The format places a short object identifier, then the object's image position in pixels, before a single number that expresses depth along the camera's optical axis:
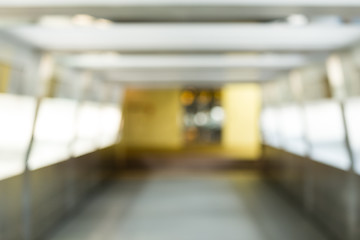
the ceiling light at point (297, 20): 4.55
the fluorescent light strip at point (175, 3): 4.04
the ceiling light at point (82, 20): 4.40
